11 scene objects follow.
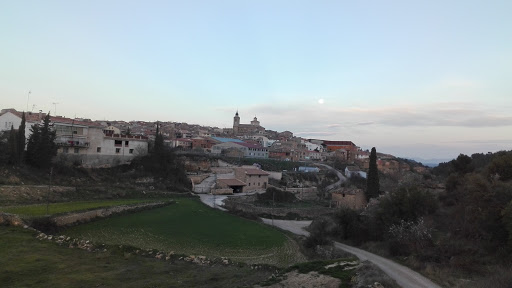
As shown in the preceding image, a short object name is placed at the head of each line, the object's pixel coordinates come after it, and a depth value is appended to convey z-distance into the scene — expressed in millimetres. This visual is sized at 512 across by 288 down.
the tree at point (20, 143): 38188
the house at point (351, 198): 46656
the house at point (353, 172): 75588
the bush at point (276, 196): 50712
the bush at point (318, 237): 24594
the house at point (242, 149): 83244
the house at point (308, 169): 77938
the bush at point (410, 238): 21222
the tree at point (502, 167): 28062
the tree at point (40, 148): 39938
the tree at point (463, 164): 41719
